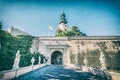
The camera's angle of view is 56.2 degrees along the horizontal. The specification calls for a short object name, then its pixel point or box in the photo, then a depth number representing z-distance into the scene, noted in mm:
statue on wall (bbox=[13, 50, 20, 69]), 5992
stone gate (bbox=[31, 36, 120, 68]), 15805
